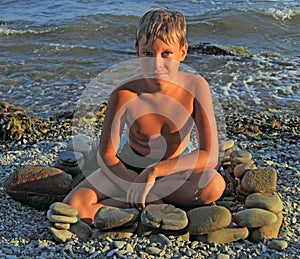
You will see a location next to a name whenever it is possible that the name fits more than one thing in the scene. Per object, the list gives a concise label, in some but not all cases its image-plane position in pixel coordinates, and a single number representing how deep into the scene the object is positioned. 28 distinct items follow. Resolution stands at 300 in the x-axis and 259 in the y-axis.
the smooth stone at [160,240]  2.75
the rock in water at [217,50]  9.02
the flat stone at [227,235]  2.81
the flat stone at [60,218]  2.85
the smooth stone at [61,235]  2.82
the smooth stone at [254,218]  2.86
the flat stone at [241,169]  3.37
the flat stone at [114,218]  2.82
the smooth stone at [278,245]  2.75
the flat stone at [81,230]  2.87
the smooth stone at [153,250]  2.68
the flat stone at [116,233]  2.82
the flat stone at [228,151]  3.78
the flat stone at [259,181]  3.19
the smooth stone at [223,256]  2.67
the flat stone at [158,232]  2.83
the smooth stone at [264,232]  2.86
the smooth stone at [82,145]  3.92
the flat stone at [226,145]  3.77
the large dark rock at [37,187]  3.31
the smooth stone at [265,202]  2.98
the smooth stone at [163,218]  2.77
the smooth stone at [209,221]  2.78
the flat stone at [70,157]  3.67
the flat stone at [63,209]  2.88
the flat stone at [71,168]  3.66
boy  3.02
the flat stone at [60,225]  2.87
